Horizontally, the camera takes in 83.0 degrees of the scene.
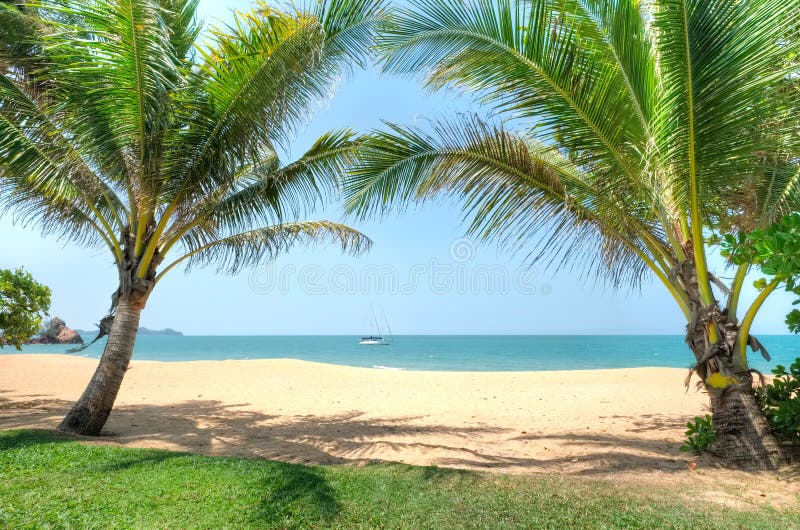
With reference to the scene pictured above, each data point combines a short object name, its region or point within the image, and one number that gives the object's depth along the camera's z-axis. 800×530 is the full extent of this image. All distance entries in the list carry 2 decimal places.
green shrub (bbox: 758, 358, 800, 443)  4.47
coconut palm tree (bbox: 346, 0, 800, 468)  3.59
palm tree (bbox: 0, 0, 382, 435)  5.05
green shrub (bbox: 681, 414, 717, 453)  4.93
